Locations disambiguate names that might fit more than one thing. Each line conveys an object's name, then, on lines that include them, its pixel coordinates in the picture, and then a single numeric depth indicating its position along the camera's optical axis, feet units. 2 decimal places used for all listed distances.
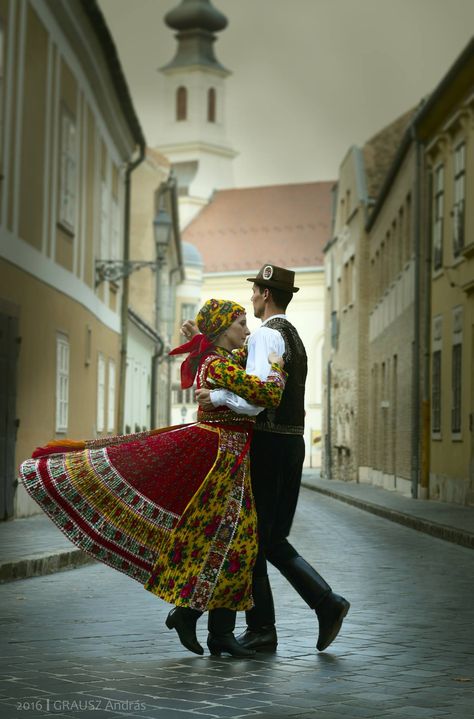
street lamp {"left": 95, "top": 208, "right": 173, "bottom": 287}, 84.02
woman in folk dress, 23.24
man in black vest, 23.89
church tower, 356.93
